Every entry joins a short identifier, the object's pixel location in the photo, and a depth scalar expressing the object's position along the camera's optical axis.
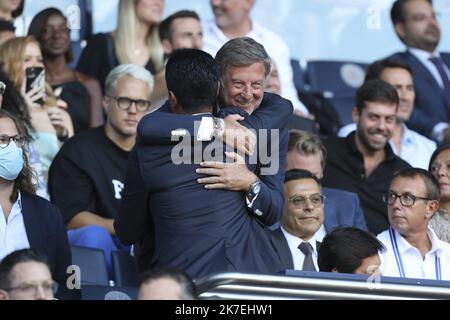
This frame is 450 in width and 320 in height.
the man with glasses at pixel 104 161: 16.62
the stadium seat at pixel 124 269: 15.12
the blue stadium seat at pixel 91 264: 14.86
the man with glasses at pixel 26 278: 11.62
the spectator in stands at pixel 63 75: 19.17
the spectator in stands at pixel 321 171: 16.87
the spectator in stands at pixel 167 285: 11.36
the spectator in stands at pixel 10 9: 19.89
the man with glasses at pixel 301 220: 15.51
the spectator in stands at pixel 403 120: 19.73
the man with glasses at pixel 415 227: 15.54
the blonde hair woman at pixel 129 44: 19.77
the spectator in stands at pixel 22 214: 13.92
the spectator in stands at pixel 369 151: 18.36
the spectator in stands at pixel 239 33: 20.78
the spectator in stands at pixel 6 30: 19.05
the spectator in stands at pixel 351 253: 14.07
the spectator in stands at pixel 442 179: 16.72
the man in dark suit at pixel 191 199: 12.45
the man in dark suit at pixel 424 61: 21.19
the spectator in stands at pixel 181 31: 19.94
